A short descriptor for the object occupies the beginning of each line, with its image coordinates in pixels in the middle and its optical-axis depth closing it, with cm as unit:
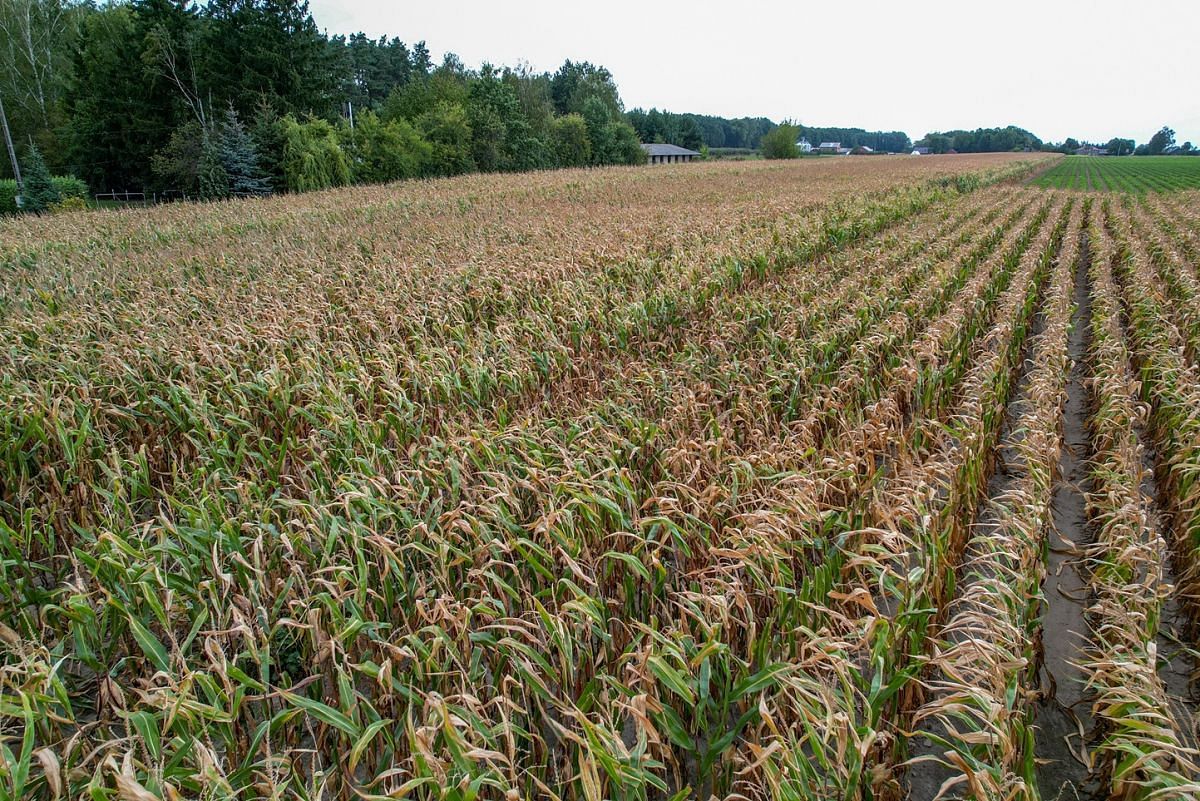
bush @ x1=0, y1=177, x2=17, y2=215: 3053
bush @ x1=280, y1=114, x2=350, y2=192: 3173
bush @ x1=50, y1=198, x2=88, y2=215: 2452
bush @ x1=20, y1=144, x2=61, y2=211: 2816
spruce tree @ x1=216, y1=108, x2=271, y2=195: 3034
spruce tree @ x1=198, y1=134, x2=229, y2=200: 2988
